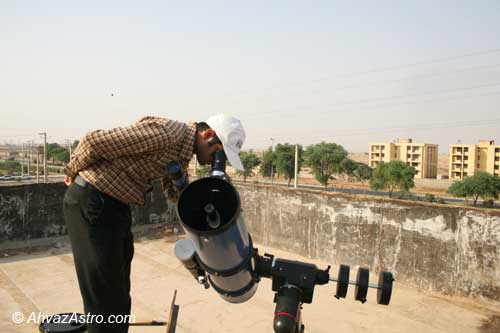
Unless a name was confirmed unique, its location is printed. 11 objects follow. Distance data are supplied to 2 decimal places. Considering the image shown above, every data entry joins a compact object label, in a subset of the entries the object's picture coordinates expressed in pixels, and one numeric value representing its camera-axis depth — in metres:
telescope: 1.51
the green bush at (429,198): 31.29
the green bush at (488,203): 32.97
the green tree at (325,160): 43.34
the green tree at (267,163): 48.56
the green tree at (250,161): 47.69
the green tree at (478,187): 34.62
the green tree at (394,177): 37.94
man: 1.85
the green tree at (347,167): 43.66
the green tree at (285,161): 45.16
